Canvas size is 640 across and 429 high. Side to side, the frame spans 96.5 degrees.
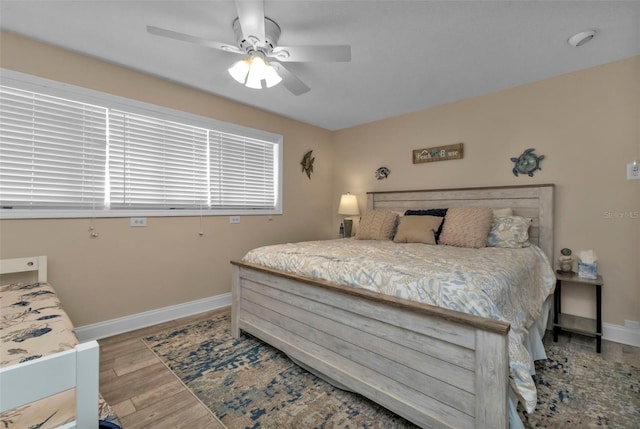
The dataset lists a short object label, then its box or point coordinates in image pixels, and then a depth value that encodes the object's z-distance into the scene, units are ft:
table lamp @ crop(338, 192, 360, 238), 14.07
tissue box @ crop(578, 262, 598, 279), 8.24
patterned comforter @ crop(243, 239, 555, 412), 4.47
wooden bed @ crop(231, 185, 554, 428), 4.09
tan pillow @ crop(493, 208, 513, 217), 9.61
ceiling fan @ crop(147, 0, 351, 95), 5.54
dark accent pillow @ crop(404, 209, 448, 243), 10.56
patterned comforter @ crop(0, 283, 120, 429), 2.86
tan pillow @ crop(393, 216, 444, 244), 9.64
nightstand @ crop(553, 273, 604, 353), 7.72
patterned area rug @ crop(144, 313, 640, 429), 5.25
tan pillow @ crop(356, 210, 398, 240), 10.98
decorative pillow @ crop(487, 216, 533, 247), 8.80
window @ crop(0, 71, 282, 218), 7.38
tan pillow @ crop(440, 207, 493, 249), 8.84
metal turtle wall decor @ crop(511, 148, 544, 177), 9.72
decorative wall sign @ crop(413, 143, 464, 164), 11.46
